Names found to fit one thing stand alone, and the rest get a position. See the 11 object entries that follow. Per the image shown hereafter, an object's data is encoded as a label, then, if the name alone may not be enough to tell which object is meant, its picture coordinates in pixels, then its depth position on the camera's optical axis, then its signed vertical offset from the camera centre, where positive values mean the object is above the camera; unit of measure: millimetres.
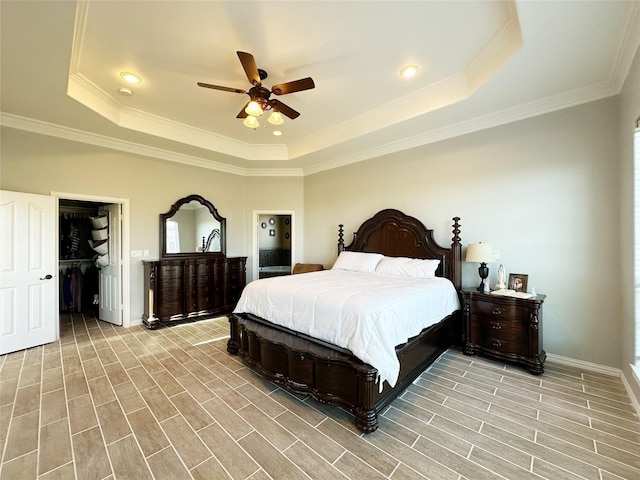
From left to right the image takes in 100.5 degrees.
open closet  4617 -320
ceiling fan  2406 +1521
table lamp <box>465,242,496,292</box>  3242 -209
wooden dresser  4422 -812
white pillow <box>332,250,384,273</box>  4219 -350
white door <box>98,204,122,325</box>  4484 -593
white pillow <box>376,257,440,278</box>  3680 -393
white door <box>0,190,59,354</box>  3340 -377
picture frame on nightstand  3178 -519
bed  2021 -1078
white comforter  2061 -643
